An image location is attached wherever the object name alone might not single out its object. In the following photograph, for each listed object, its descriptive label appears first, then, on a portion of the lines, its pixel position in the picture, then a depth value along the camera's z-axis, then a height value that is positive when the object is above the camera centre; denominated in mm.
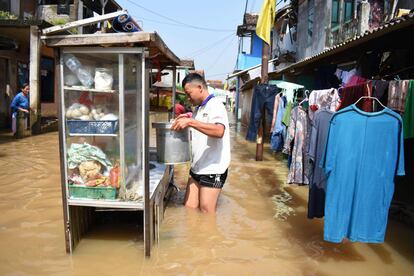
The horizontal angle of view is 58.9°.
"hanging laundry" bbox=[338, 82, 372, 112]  4020 +100
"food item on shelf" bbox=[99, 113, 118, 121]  3578 -204
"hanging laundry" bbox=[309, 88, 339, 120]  5129 +39
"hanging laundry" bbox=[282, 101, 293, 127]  7711 -262
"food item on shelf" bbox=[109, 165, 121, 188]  3578 -787
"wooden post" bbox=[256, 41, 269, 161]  9500 +669
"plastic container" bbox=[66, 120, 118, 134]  3484 -293
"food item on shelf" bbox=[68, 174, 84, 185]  3611 -833
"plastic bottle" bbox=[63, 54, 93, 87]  3486 +242
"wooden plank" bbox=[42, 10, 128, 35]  3222 +656
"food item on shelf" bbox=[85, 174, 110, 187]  3578 -831
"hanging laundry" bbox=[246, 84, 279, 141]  9273 -33
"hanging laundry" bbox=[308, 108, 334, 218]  3982 -648
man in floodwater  4344 -565
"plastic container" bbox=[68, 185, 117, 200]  3574 -941
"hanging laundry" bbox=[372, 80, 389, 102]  4051 +181
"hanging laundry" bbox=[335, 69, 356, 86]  6350 +508
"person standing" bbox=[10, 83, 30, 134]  11633 -396
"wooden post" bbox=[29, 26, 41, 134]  11875 +711
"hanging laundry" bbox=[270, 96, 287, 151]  8430 -658
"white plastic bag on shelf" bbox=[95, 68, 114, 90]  3529 +163
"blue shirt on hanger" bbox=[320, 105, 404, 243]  3445 -629
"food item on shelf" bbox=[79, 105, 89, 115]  3583 -135
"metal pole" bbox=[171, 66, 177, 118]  5942 +202
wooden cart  3396 -204
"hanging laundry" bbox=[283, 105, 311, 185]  5805 -773
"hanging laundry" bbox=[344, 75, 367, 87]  5109 +331
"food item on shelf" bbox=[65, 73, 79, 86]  3531 +145
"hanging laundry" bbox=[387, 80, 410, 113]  3842 +117
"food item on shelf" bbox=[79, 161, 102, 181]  3568 -724
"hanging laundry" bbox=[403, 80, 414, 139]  3738 -83
